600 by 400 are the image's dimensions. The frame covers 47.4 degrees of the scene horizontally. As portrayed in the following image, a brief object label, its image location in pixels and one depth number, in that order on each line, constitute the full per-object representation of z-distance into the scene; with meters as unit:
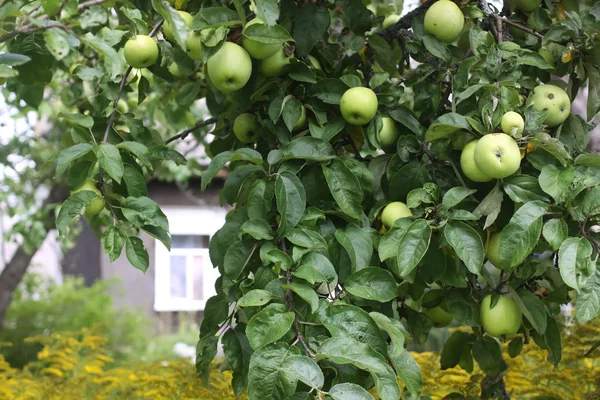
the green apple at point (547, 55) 1.49
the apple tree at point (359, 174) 1.15
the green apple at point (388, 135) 1.48
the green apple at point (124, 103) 3.03
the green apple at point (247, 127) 1.59
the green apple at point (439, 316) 1.76
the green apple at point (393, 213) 1.34
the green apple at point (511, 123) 1.23
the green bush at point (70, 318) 5.46
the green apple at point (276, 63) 1.45
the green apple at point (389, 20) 2.12
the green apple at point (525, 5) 1.58
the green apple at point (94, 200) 1.42
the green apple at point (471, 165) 1.27
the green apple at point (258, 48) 1.36
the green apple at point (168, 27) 1.43
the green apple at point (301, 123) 1.50
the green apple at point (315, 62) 1.59
